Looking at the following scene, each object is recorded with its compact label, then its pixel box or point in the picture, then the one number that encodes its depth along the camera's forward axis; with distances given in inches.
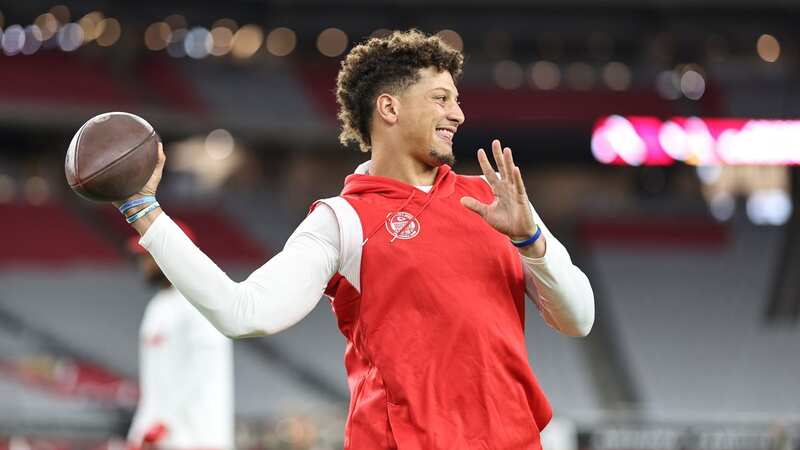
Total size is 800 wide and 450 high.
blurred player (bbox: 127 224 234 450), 462.6
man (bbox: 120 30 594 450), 238.5
